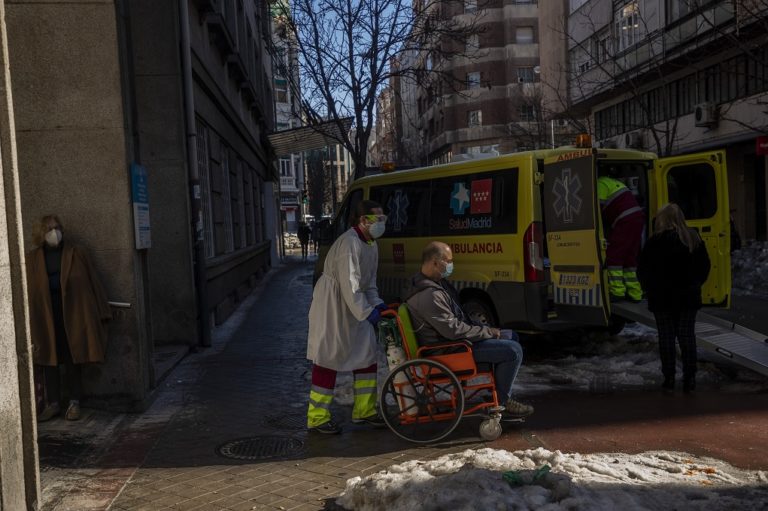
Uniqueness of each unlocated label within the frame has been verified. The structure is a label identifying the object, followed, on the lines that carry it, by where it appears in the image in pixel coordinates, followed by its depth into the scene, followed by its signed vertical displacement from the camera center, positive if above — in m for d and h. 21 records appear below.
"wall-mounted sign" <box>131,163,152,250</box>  6.66 +0.22
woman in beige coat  6.24 -0.63
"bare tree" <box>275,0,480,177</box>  17.53 +4.18
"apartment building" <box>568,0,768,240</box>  19.84 +3.71
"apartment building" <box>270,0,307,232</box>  19.52 +4.58
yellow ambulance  7.64 -0.15
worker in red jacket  8.12 -0.34
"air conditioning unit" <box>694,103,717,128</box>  21.38 +2.52
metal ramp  6.65 -1.35
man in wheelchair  5.56 -0.85
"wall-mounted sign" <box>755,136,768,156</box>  17.23 +1.22
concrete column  3.62 -0.55
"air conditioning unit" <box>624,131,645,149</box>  25.60 +2.28
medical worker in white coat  5.97 -0.87
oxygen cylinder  5.59 -1.30
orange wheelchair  5.52 -1.31
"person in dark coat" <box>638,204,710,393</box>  6.82 -0.75
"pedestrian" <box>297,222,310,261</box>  33.85 -0.68
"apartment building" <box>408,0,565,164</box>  53.31 +9.75
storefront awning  19.59 +2.51
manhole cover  5.43 -1.70
